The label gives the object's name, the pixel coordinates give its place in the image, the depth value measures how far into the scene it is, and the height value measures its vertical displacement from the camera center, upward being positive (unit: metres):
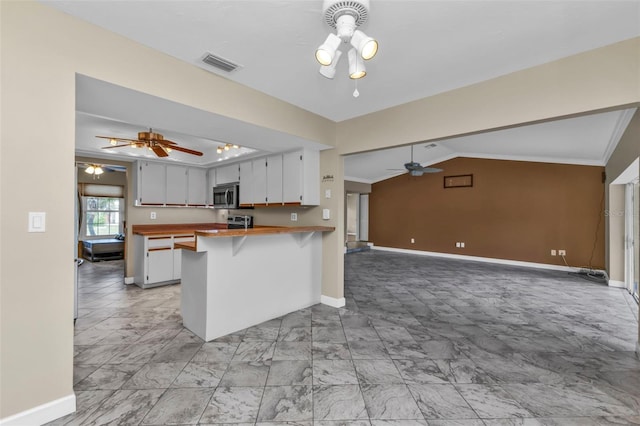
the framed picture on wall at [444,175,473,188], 7.85 +0.97
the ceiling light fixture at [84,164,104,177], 6.01 +0.98
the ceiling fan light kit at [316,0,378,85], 1.47 +1.02
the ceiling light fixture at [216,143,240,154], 4.54 +1.11
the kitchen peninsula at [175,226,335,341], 2.72 -0.72
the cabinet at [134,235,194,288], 4.49 -0.80
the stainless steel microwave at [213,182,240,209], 4.76 +0.31
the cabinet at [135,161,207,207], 4.91 +0.53
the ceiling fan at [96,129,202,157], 3.50 +0.90
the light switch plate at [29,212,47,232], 1.59 -0.06
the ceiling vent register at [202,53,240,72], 2.17 +1.22
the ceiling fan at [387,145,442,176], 6.24 +1.03
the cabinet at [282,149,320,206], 3.75 +0.50
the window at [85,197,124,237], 8.09 -0.09
